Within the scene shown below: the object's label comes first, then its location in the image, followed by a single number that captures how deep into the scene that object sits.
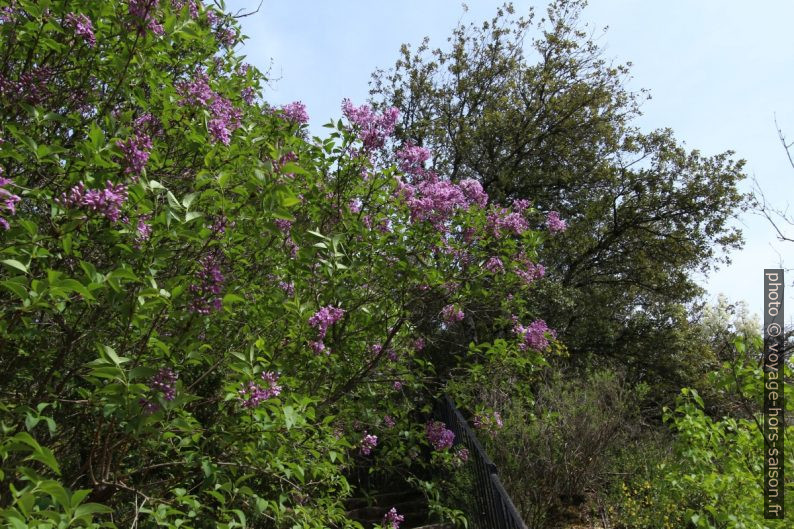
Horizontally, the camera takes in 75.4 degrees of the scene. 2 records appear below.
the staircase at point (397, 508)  6.32
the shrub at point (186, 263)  1.90
